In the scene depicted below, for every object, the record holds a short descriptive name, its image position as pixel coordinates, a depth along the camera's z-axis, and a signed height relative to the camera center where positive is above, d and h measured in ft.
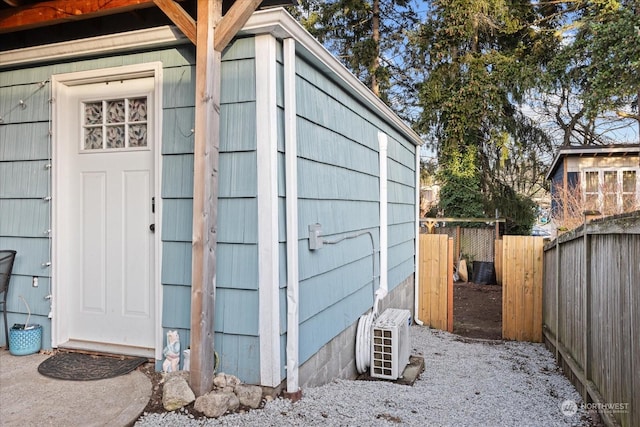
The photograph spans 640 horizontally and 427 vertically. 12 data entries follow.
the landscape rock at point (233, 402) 8.71 -3.60
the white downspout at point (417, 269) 25.17 -3.08
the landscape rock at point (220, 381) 9.16 -3.34
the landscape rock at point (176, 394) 8.54 -3.38
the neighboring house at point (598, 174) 37.91 +3.46
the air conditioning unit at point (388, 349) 13.94 -4.15
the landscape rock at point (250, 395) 8.90 -3.54
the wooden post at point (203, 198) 8.89 +0.31
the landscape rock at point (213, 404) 8.39 -3.52
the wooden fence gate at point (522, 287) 21.29 -3.46
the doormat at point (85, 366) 9.78 -3.39
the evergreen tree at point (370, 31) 46.19 +19.09
